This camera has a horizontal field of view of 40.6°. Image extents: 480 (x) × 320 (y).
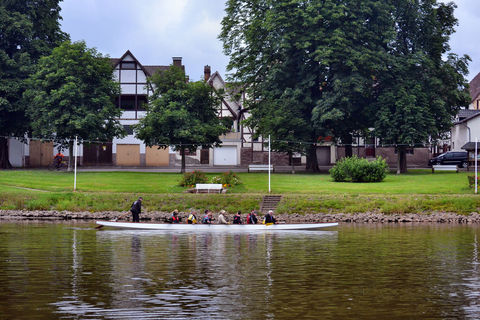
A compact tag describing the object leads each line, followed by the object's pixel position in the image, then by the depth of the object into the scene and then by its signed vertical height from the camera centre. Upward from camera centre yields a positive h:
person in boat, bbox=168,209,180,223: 40.22 -3.27
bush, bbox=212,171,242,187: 55.16 -1.20
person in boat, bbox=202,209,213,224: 39.94 -3.31
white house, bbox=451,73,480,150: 84.56 +4.81
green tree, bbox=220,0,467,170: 63.88 +10.05
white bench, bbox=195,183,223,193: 53.00 -1.87
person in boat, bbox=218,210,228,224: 39.72 -3.31
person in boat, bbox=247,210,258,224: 40.69 -3.39
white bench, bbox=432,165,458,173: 69.56 -0.39
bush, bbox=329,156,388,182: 59.28 -0.58
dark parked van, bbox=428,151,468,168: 81.56 +0.92
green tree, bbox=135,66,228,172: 63.25 +4.95
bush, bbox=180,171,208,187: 55.62 -1.18
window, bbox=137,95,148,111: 84.00 +8.53
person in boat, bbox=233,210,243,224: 39.75 -3.25
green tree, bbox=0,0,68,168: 69.00 +12.97
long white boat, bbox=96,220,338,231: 39.22 -3.74
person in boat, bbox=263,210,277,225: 39.84 -3.29
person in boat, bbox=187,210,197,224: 40.09 -3.33
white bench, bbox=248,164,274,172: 70.19 -0.32
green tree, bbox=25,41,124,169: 65.00 +7.10
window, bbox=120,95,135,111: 83.94 +8.13
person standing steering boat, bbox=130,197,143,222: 42.66 -2.86
